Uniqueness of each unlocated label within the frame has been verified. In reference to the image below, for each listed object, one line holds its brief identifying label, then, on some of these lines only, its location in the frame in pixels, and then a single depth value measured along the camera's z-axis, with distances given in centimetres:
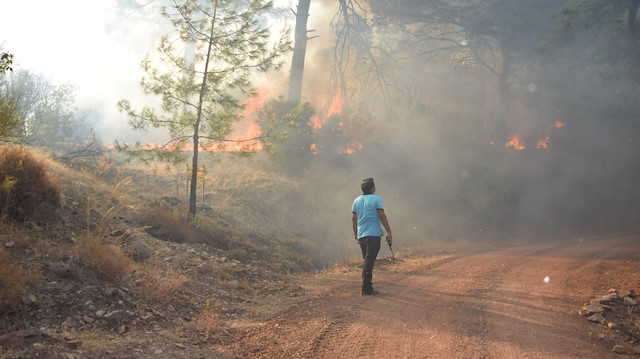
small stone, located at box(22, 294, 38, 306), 488
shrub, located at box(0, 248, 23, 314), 463
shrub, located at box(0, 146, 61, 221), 647
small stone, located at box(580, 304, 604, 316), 614
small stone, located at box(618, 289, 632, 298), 707
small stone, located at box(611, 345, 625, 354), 485
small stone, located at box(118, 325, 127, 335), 504
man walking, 734
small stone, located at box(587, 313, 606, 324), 584
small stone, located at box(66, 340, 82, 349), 426
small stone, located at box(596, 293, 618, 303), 674
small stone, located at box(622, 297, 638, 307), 676
